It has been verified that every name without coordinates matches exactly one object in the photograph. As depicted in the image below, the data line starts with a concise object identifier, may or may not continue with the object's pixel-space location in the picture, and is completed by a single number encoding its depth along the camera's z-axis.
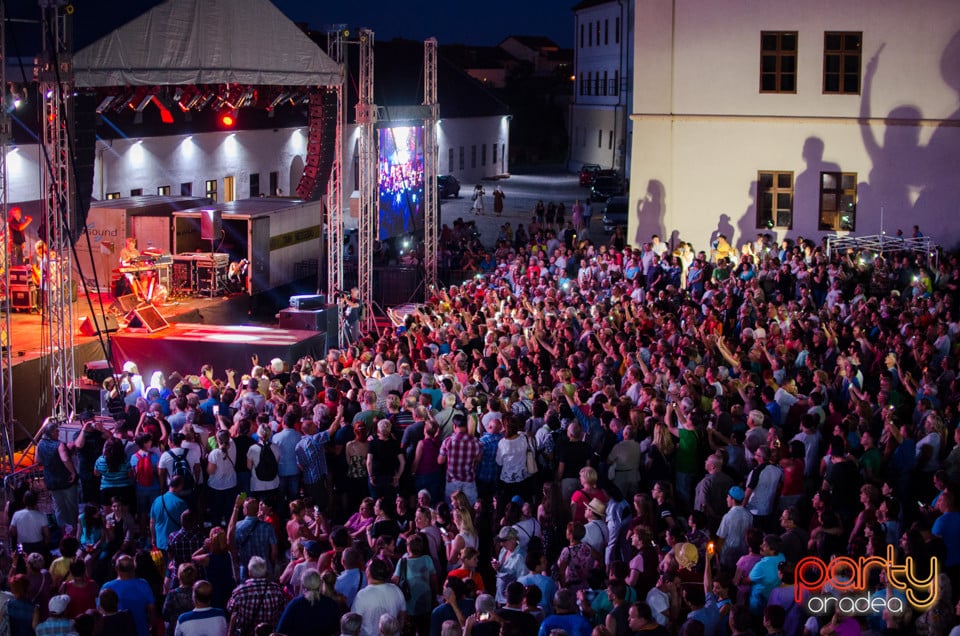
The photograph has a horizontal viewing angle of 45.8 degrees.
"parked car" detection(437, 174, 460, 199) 49.16
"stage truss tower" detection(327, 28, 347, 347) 21.22
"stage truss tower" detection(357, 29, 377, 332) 20.91
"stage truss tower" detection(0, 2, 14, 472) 12.27
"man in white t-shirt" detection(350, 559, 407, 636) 7.29
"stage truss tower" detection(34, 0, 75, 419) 13.34
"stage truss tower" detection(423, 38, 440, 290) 23.61
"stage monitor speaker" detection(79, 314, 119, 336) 19.02
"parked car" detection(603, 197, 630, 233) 38.88
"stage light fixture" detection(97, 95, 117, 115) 20.01
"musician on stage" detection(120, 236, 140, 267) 22.42
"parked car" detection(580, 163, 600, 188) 57.25
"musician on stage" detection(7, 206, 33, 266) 22.47
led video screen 27.61
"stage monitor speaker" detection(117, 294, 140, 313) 21.44
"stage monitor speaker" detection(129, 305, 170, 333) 18.83
